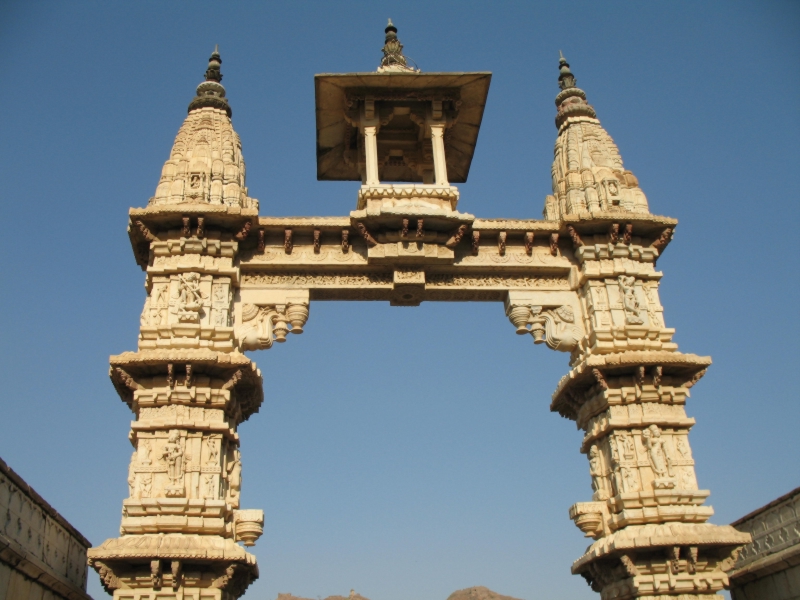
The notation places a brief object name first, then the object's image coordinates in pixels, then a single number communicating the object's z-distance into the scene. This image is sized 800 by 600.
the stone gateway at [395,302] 11.57
